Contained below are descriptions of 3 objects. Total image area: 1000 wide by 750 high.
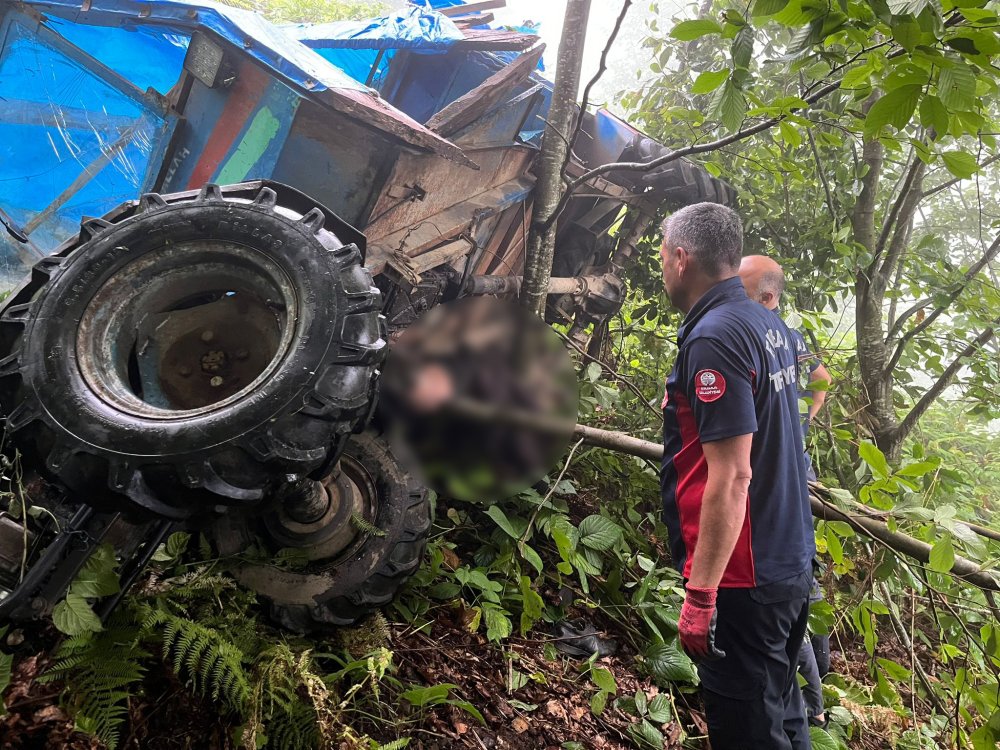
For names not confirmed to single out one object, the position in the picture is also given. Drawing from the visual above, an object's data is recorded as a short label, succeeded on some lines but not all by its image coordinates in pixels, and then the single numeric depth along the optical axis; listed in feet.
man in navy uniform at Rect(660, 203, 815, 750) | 6.64
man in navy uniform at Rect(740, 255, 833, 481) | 10.53
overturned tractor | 5.78
